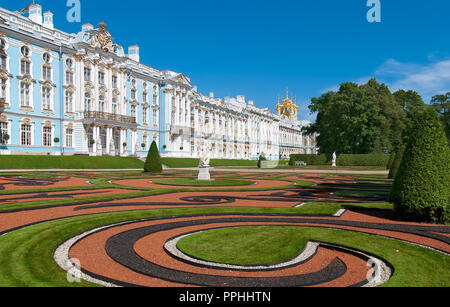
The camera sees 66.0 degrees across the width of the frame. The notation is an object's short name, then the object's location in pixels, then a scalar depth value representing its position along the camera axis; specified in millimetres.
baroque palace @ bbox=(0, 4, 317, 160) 35031
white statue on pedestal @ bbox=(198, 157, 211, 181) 21656
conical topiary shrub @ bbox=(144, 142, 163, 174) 29672
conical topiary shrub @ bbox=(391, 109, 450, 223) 8727
